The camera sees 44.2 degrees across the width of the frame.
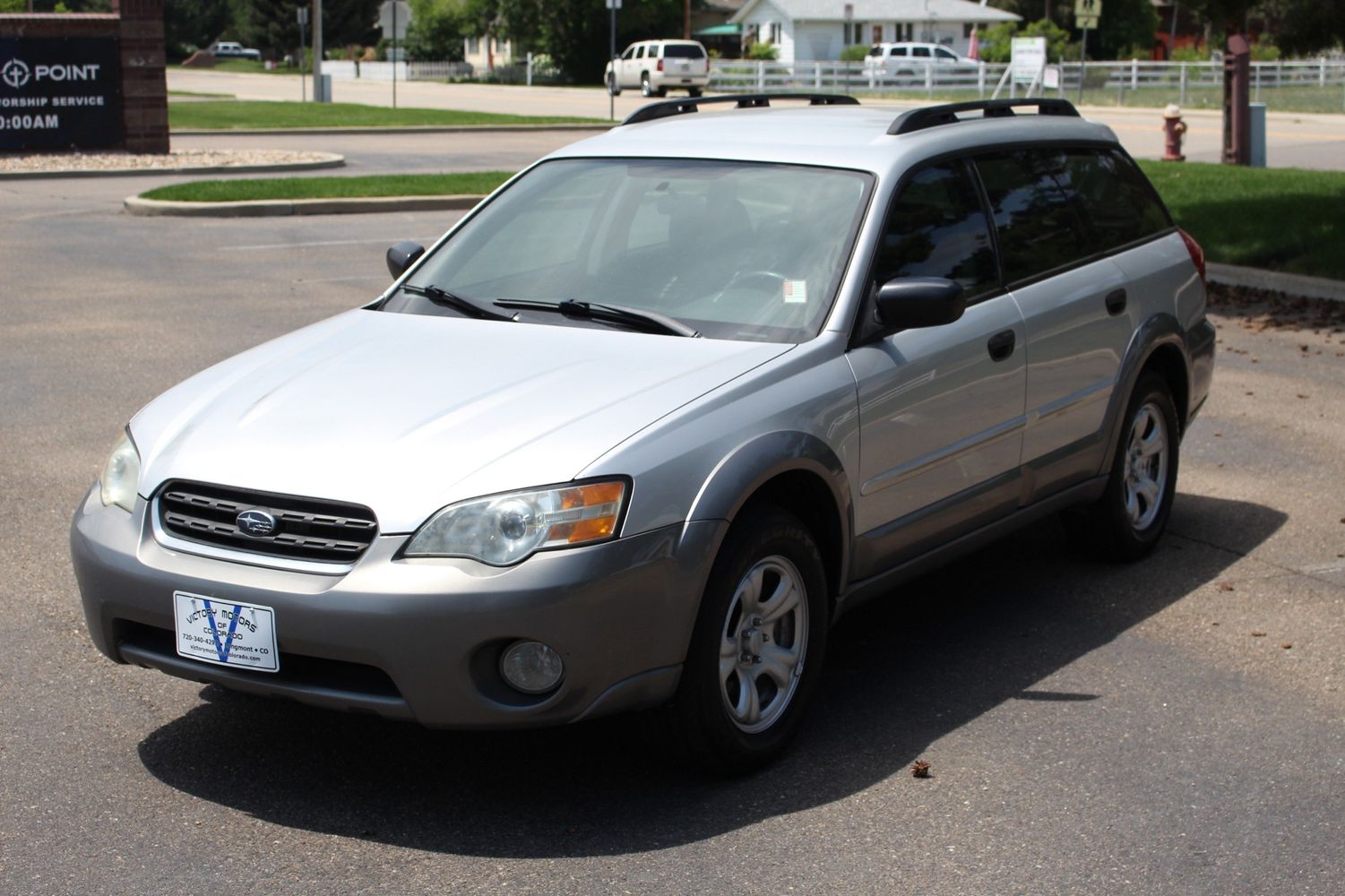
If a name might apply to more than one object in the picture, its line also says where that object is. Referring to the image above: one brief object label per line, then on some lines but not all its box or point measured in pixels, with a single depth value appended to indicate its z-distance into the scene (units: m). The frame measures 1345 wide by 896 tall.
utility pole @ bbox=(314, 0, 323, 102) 47.47
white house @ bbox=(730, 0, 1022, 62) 82.62
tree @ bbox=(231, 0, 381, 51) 99.62
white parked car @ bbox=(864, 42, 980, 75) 57.16
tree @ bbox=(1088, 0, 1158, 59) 79.31
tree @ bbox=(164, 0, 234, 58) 112.25
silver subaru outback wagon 4.04
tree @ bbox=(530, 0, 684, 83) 74.88
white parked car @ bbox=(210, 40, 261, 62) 118.56
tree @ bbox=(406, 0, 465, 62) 90.81
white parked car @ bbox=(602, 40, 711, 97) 58.94
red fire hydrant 23.94
